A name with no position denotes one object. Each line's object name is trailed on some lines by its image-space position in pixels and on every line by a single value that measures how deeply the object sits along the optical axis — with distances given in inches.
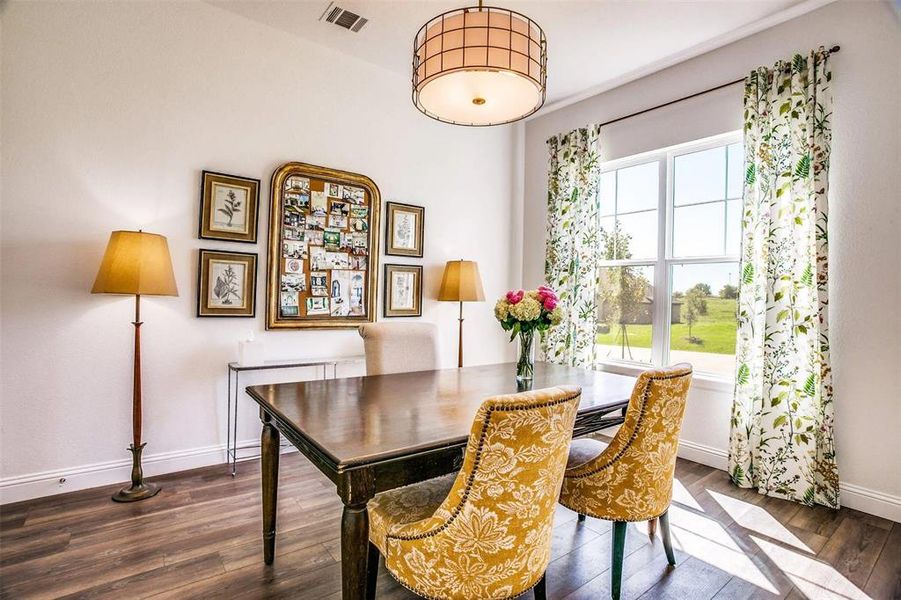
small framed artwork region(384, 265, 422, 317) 148.5
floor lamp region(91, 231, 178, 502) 93.3
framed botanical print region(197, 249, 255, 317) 116.0
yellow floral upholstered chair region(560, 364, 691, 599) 64.6
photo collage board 126.7
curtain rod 104.8
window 129.0
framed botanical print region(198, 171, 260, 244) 116.1
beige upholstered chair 101.0
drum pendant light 64.4
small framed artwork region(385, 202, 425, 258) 148.5
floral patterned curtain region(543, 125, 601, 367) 153.6
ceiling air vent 116.0
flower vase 88.6
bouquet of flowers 86.1
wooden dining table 48.1
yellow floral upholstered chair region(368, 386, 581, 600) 44.5
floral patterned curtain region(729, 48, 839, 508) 103.3
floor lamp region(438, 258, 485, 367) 150.4
